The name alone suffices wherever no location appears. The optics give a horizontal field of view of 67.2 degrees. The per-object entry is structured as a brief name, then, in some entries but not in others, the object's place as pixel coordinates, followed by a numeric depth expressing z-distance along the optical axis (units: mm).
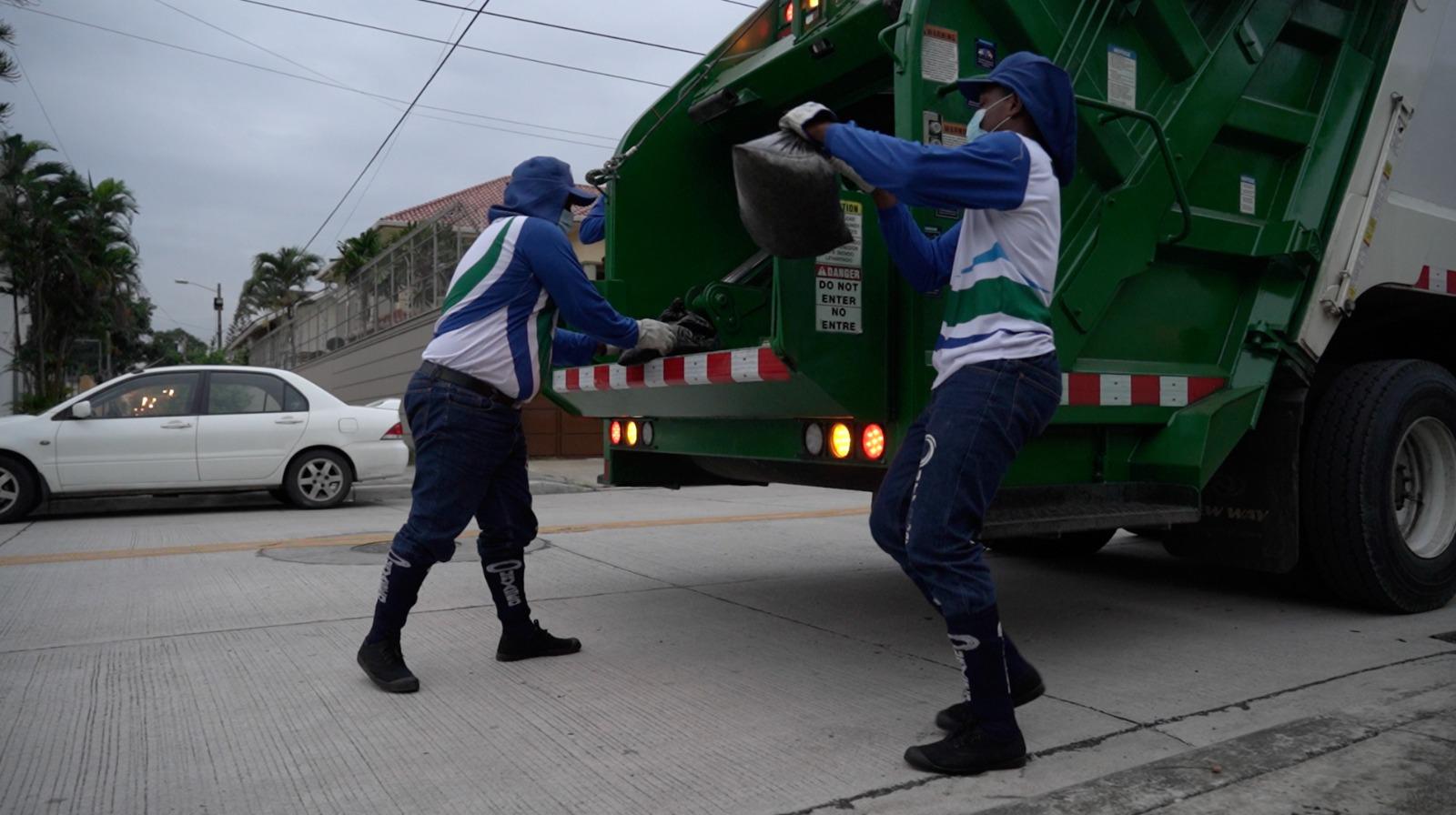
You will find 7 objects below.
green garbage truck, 3598
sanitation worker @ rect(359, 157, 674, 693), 3746
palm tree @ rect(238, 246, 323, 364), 56062
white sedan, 9578
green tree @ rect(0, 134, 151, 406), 30344
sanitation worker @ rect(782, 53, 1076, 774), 2828
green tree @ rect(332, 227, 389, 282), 38938
